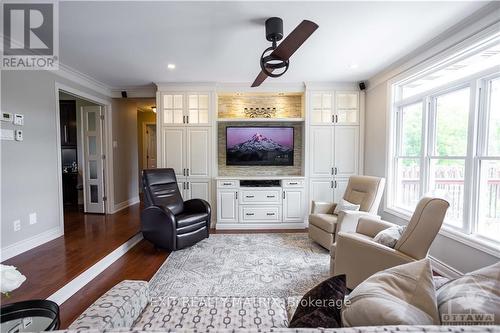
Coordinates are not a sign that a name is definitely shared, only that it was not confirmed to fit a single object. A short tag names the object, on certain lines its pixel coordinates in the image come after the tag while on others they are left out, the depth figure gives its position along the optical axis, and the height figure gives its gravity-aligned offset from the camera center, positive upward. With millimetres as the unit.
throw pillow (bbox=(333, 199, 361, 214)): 3070 -678
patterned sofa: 1087 -848
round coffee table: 1134 -818
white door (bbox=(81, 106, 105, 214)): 4551 -175
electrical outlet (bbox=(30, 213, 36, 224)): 2859 -791
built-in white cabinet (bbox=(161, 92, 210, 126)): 4129 +857
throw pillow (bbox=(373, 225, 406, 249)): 1873 -666
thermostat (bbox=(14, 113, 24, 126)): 2664 +419
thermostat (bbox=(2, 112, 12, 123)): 2527 +429
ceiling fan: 1759 +954
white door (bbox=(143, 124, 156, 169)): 7082 +273
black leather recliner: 2971 -834
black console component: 4117 -490
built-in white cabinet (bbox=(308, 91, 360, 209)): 4105 +296
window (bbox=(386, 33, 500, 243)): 2152 +225
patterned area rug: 2211 -1277
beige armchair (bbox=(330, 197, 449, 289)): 1624 -727
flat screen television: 4320 +207
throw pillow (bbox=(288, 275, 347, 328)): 803 -567
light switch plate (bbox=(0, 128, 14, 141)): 2525 +232
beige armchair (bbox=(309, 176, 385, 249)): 2763 -720
